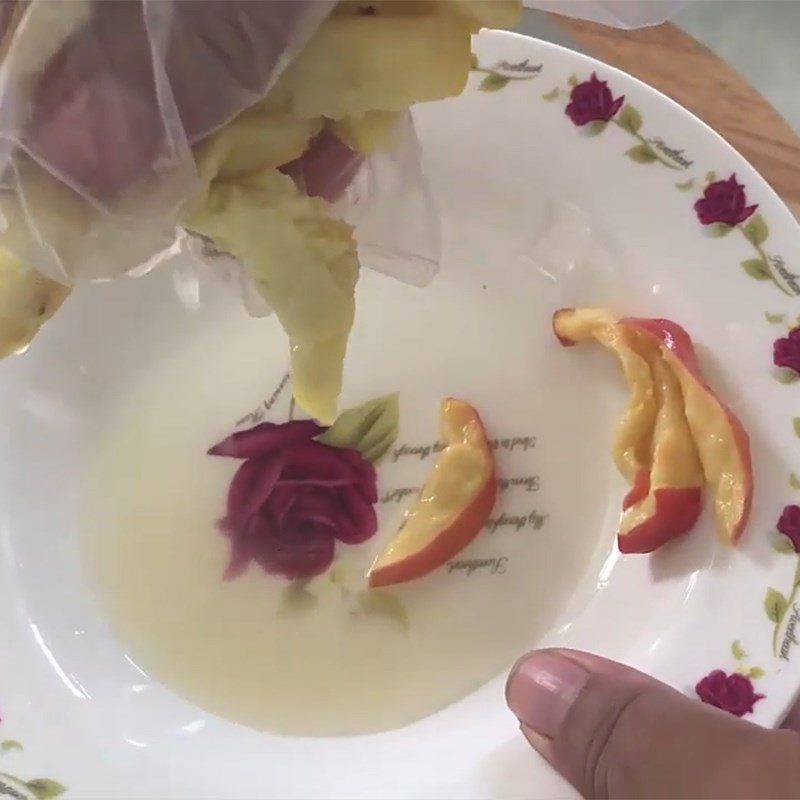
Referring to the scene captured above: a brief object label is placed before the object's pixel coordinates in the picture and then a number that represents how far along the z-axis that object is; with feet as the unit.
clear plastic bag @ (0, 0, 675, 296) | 1.05
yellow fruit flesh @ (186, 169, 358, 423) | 1.16
